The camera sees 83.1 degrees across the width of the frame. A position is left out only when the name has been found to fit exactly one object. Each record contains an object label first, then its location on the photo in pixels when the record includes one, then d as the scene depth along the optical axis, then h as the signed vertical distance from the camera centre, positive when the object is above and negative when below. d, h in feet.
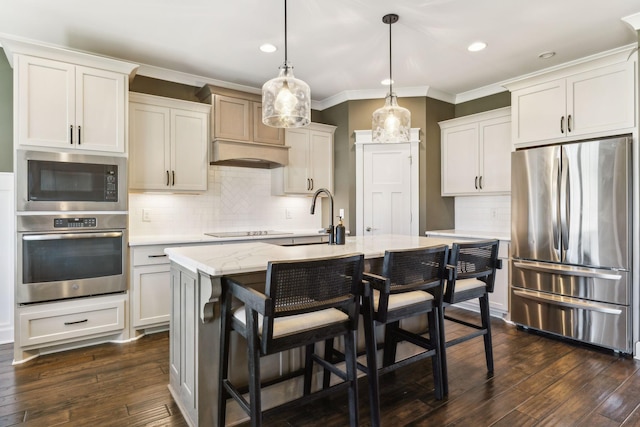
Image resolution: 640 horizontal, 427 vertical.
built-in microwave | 9.32 +0.87
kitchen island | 5.95 -2.02
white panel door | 15.19 +1.05
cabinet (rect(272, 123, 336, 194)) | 15.08 +2.23
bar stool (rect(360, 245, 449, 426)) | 6.30 -1.63
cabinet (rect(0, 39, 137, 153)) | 9.30 +3.18
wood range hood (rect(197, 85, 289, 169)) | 13.05 +3.11
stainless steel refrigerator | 9.64 -0.78
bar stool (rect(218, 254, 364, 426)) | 4.98 -1.58
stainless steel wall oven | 9.32 -1.14
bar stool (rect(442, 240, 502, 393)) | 7.71 -1.46
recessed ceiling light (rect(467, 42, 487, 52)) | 10.90 +5.15
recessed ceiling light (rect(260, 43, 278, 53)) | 11.00 +5.13
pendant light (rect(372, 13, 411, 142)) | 9.62 +2.48
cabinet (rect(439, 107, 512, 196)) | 13.51 +2.39
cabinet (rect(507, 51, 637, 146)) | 9.84 +3.34
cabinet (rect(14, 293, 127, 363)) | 9.32 -3.00
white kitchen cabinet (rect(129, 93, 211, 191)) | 11.67 +2.37
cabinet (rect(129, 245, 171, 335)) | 10.78 -2.25
